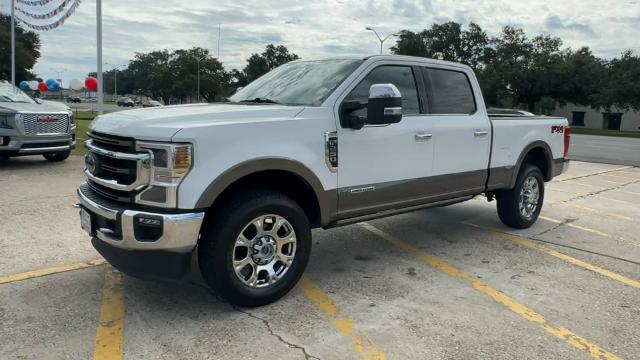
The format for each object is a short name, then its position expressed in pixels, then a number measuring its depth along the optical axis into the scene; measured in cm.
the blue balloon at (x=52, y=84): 4808
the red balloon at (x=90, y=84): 3706
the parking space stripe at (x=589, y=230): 617
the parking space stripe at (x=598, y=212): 751
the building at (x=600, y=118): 6456
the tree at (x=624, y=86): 4809
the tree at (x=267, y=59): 7938
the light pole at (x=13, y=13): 2466
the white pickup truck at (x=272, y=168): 344
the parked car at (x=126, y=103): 8124
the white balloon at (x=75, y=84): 4241
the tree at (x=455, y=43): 6969
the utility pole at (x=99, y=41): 1409
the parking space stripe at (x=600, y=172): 1176
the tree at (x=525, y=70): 5544
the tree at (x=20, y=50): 4727
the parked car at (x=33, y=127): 959
